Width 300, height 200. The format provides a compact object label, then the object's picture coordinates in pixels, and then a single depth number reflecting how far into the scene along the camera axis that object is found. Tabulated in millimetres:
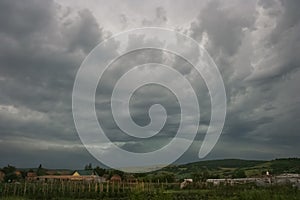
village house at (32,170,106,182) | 57684
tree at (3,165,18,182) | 48188
